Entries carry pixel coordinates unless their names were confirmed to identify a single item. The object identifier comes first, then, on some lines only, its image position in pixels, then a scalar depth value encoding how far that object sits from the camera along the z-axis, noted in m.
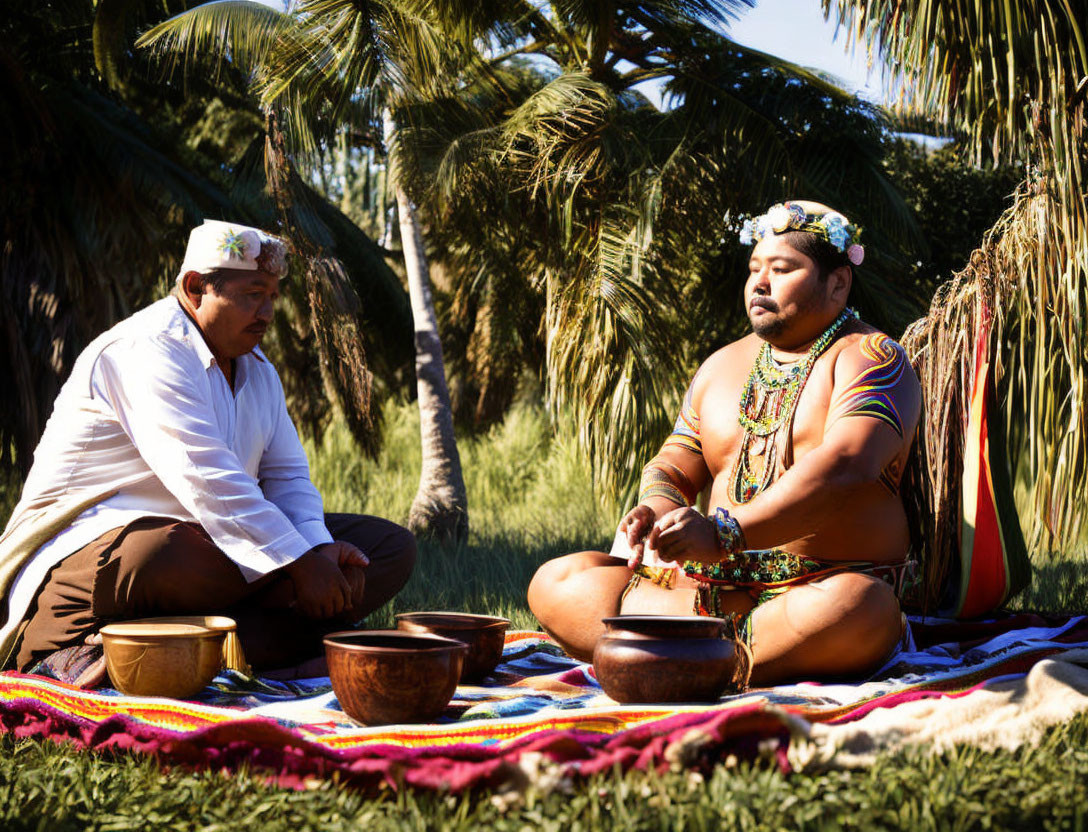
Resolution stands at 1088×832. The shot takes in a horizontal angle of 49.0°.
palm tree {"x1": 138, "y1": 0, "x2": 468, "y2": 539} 7.56
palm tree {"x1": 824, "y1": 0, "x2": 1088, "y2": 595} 4.53
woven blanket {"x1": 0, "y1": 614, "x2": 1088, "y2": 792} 2.30
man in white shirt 3.49
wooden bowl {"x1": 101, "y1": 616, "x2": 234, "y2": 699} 3.02
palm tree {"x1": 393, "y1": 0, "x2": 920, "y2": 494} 7.40
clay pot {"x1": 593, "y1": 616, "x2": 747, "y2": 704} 2.78
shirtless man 3.20
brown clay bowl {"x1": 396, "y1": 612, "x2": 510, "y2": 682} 3.36
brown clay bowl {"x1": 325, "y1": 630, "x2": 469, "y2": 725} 2.70
